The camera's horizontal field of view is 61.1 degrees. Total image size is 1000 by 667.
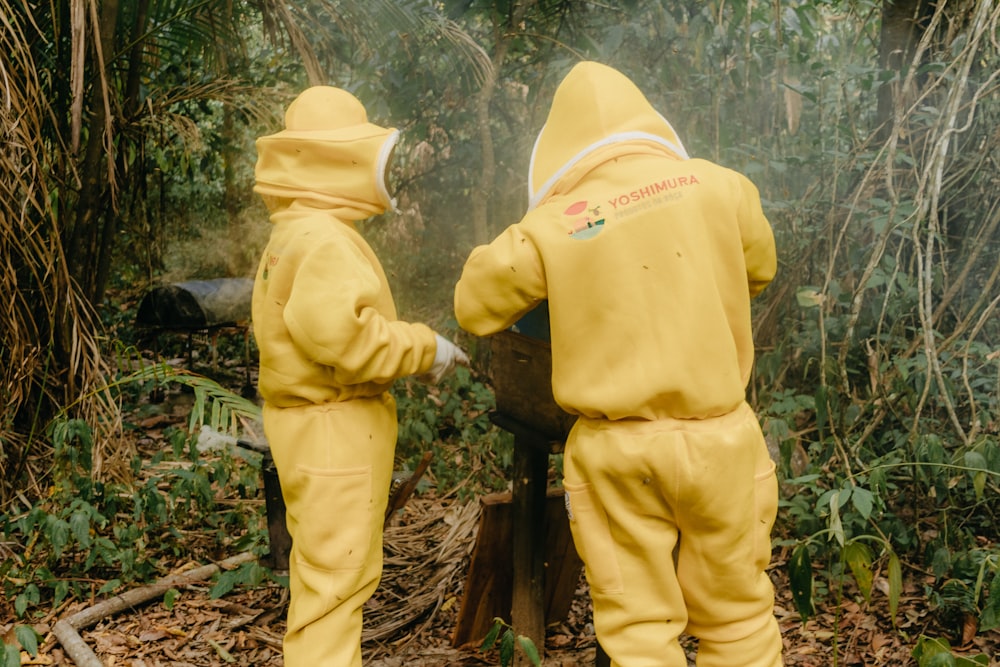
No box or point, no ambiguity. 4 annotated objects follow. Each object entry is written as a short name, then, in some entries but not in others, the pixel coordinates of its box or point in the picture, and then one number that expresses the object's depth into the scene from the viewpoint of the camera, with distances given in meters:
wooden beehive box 2.47
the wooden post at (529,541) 2.66
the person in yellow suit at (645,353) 2.06
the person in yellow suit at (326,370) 2.40
